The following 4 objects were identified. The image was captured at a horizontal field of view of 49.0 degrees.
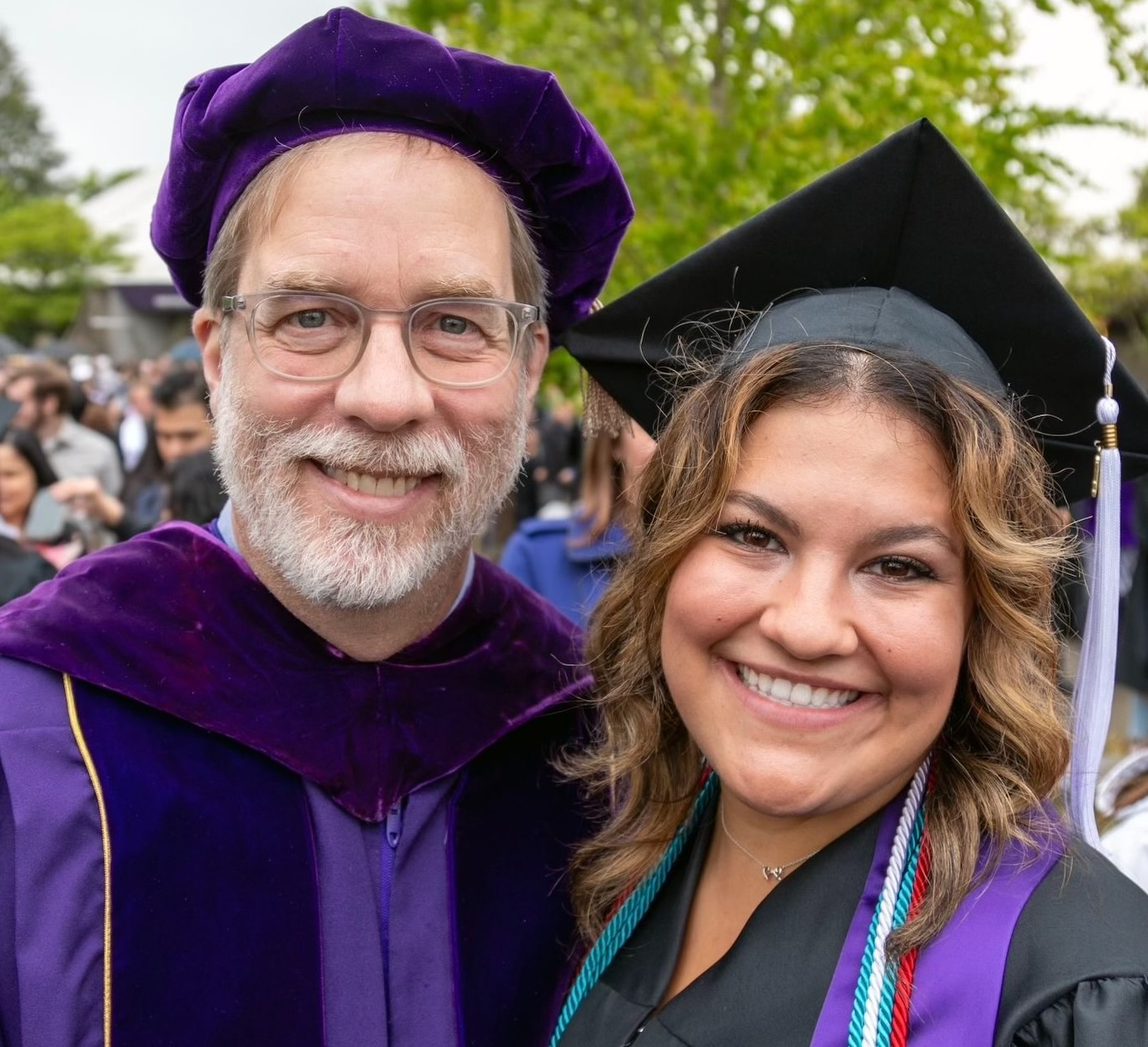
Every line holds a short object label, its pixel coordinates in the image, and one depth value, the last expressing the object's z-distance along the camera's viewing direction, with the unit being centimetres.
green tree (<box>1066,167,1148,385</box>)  705
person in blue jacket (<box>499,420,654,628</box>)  410
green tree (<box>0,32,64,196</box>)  5866
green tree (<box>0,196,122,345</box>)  3509
